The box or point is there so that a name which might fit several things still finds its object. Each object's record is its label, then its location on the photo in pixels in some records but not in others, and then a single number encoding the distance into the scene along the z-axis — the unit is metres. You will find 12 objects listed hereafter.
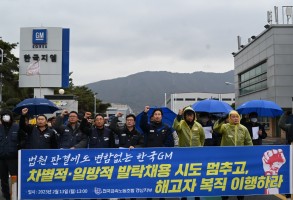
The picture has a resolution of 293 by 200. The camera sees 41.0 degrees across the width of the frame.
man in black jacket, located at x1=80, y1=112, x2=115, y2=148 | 7.27
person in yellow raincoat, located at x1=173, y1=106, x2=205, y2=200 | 6.98
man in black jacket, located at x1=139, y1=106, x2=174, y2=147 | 7.26
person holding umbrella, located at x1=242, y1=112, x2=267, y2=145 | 9.27
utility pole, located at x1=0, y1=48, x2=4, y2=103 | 32.31
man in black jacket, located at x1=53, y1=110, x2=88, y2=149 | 7.33
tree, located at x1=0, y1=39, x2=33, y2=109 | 33.47
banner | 6.41
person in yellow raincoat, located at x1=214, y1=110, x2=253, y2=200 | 7.08
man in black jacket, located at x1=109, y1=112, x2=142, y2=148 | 7.43
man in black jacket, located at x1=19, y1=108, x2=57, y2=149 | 7.24
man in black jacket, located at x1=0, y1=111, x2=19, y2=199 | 7.47
